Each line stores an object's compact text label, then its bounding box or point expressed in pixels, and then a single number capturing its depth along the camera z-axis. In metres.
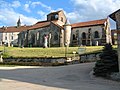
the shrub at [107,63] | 9.16
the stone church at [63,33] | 33.51
